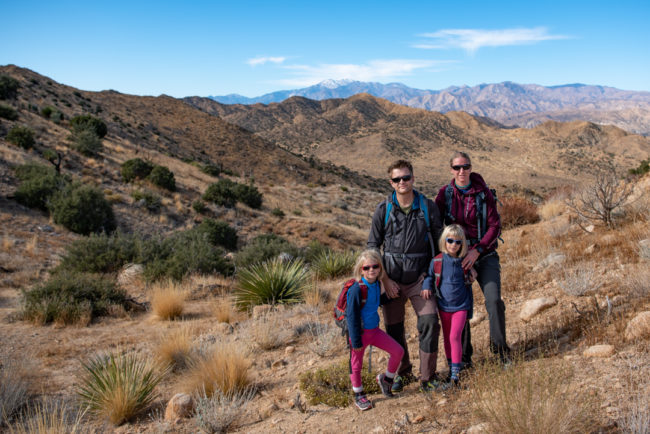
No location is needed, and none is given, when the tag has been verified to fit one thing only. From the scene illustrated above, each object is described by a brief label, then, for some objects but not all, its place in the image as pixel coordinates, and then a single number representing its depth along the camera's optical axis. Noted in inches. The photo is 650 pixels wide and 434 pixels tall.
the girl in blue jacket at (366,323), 136.1
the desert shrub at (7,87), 1150.5
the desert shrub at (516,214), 453.1
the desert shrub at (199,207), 821.9
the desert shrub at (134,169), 864.9
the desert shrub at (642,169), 632.0
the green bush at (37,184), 593.9
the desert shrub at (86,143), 897.5
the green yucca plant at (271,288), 296.5
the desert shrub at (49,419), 122.3
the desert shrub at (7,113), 909.2
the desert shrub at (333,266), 380.8
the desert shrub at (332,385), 146.7
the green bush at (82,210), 574.6
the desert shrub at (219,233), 641.0
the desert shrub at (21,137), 780.0
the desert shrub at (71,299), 272.1
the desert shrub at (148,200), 747.4
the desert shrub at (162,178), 861.2
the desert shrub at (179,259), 385.4
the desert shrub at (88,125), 1031.6
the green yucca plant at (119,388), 153.7
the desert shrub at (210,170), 1219.9
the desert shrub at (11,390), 154.8
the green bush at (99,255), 392.2
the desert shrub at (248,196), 947.7
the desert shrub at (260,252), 454.0
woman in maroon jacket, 140.9
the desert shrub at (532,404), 93.0
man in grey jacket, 136.7
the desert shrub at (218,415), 138.2
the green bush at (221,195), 892.0
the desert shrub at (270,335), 217.5
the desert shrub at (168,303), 289.6
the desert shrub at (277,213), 938.1
